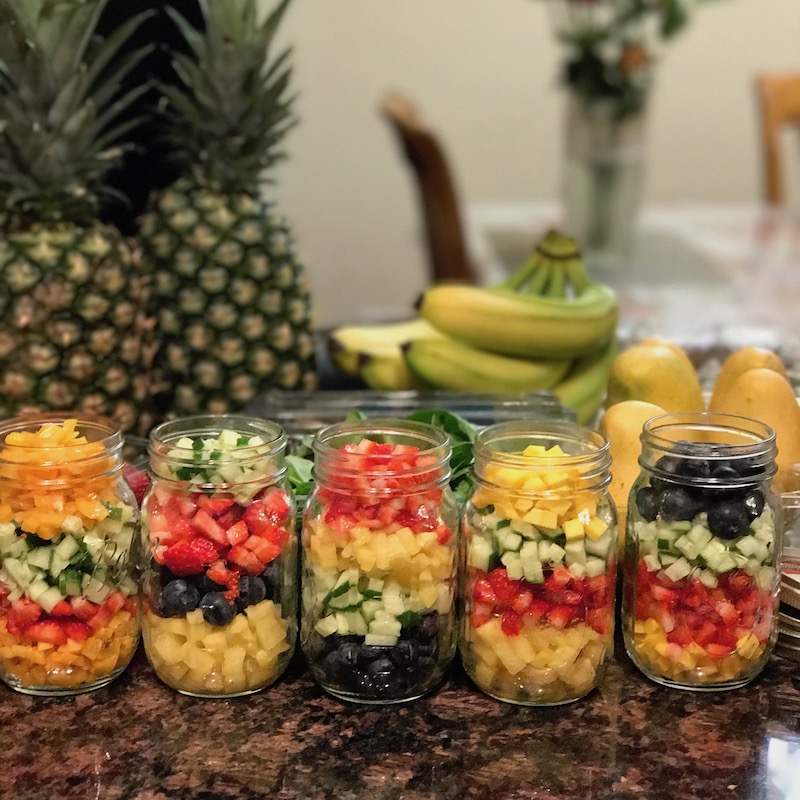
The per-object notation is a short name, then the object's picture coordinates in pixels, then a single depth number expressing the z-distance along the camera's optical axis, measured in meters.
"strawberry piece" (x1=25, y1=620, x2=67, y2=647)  0.79
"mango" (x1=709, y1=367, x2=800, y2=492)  0.92
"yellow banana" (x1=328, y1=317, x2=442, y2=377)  1.36
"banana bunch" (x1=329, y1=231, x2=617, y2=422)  1.29
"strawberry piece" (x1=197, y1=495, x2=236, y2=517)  0.78
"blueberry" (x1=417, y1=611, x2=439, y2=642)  0.78
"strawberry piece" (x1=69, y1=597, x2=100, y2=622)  0.79
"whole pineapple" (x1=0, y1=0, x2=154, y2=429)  1.11
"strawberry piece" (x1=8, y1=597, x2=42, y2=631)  0.79
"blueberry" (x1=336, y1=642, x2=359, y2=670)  0.78
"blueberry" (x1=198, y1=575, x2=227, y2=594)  0.78
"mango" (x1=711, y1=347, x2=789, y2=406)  1.03
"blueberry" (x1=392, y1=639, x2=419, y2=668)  0.78
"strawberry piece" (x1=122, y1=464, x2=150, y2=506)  0.92
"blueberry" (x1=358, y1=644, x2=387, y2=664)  0.78
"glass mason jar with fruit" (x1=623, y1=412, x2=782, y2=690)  0.78
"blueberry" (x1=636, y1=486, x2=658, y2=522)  0.81
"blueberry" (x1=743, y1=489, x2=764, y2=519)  0.79
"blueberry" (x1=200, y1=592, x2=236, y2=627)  0.77
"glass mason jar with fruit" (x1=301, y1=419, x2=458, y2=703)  0.77
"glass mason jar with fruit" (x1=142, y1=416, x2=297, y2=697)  0.78
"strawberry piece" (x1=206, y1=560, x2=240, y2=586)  0.77
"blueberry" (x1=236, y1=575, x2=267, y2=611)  0.78
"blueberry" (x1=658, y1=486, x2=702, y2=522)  0.79
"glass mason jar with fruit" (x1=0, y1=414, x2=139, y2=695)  0.78
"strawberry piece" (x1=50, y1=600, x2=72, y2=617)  0.78
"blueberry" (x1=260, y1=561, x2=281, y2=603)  0.79
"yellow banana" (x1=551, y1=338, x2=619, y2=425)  1.32
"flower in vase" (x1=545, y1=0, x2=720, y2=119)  2.45
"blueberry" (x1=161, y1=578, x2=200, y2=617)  0.78
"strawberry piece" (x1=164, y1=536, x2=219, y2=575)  0.77
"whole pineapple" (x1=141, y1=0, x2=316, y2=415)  1.28
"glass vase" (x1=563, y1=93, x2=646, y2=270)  2.52
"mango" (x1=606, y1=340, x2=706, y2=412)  1.01
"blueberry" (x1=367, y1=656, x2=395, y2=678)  0.78
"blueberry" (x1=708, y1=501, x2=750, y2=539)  0.78
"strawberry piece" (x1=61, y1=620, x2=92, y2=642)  0.79
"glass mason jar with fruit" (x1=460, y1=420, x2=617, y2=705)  0.77
